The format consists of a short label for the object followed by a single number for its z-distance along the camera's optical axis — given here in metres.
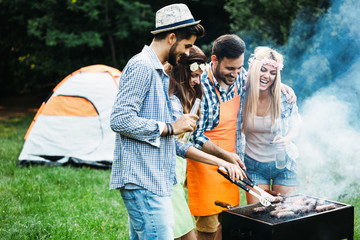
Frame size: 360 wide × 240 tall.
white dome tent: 6.50
